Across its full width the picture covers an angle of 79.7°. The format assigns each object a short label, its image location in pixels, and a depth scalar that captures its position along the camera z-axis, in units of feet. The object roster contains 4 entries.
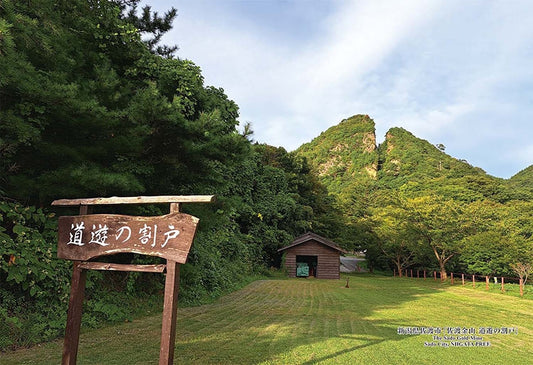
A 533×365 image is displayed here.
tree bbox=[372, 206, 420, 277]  87.40
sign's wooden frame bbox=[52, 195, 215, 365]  11.44
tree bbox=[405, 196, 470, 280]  79.87
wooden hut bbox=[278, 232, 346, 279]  75.31
